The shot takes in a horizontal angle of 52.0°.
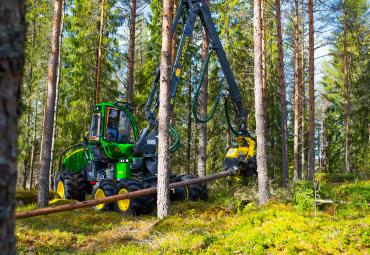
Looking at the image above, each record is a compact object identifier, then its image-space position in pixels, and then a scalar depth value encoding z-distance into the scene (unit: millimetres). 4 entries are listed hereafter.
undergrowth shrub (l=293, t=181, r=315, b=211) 8430
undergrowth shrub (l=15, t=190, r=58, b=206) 12641
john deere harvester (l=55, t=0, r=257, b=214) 11148
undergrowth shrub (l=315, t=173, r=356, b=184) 19923
